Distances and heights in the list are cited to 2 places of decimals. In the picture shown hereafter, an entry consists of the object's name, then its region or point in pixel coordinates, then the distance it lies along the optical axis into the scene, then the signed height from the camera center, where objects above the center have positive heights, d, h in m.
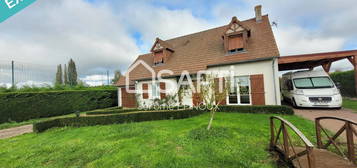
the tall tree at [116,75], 34.26 +4.21
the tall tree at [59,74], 24.65 +3.67
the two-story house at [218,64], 8.48 +1.81
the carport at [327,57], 7.73 +1.59
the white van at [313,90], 7.38 -0.43
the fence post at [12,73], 12.15 +2.04
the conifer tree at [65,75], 26.70 +3.57
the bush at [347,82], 11.74 -0.04
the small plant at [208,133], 4.27 -1.55
